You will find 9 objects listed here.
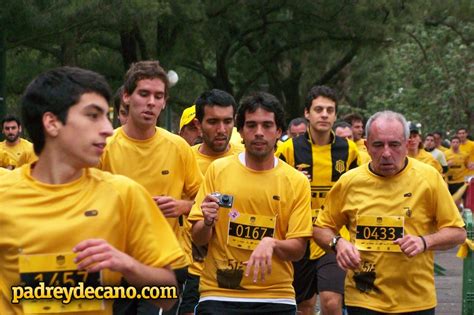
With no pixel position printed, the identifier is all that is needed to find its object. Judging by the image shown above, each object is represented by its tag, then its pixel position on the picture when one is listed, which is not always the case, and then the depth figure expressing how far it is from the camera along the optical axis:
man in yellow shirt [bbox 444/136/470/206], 37.22
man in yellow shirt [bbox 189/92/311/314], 9.26
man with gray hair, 9.31
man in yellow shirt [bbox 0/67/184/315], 6.02
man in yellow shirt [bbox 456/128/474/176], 37.85
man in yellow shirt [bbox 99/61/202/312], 9.86
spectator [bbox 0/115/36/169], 24.42
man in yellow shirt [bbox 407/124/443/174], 22.41
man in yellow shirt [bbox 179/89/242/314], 11.54
